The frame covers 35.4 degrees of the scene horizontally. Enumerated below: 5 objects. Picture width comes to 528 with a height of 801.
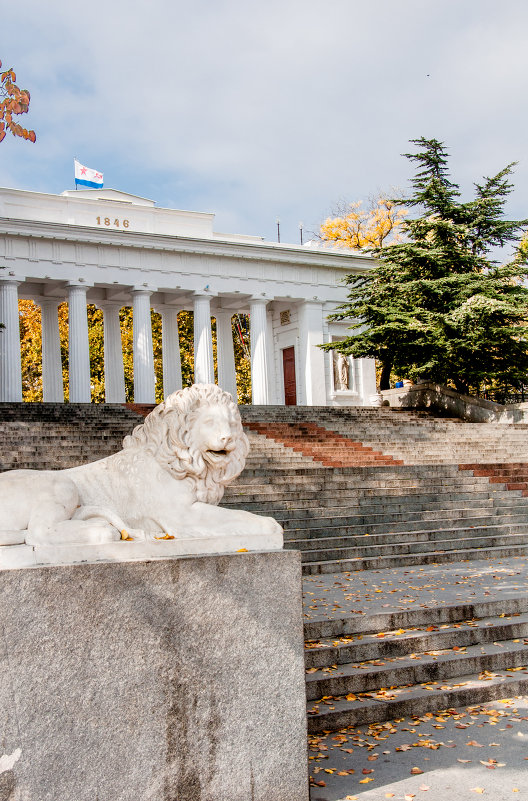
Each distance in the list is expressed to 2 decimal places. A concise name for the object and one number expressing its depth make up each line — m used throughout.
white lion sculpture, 4.72
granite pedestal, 4.04
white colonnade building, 36.66
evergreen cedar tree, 31.86
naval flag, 41.62
